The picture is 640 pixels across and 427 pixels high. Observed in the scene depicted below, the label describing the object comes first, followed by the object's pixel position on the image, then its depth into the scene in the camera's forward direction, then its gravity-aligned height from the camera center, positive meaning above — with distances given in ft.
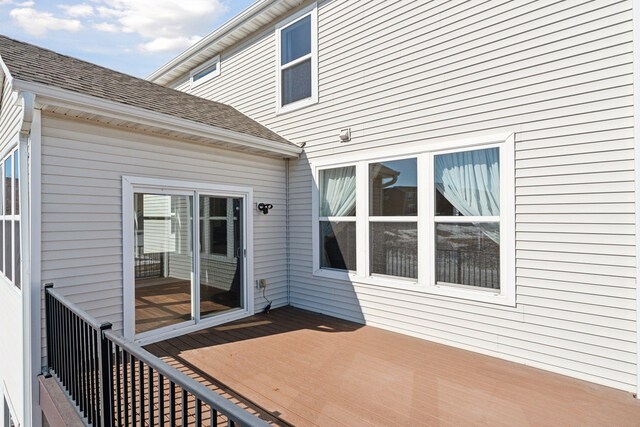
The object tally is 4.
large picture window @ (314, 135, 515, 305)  12.84 -0.38
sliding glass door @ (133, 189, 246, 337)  14.05 -2.04
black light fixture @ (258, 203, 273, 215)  18.47 +0.32
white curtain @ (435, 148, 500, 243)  12.92 +1.19
